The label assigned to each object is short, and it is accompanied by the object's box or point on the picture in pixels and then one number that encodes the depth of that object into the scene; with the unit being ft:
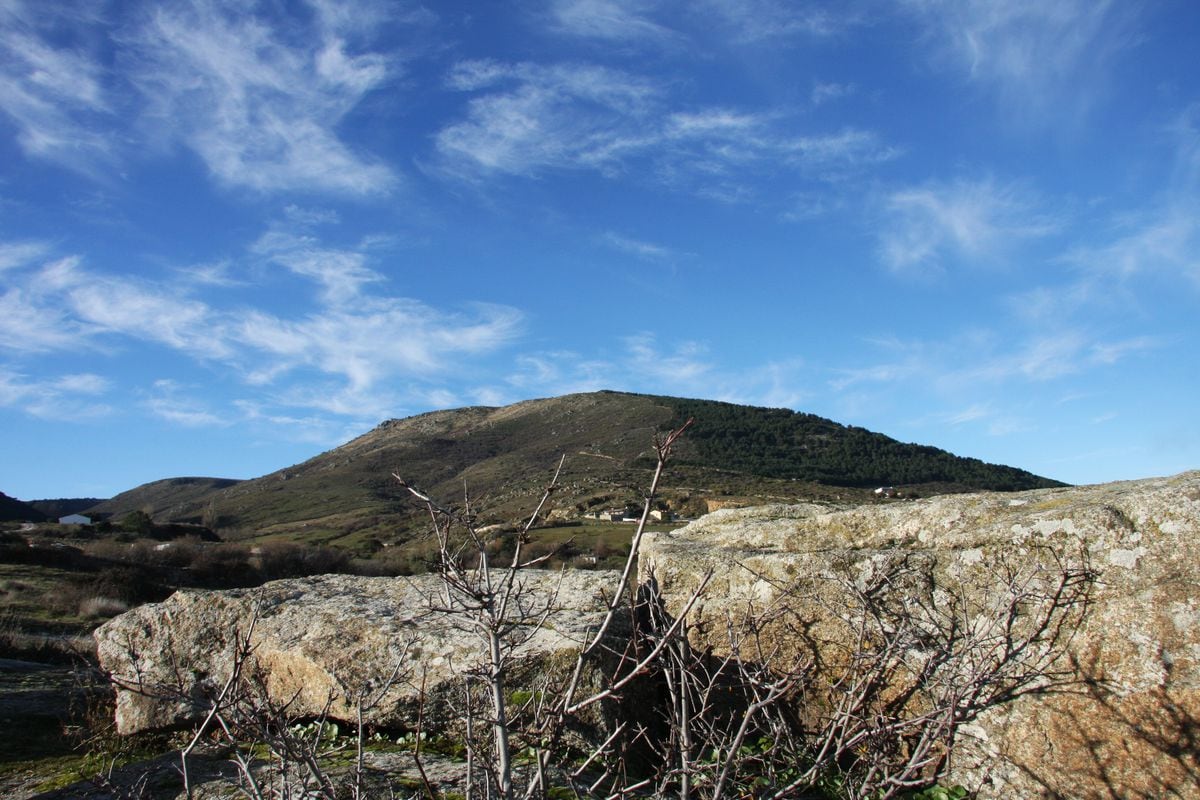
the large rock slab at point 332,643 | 17.76
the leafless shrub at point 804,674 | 8.46
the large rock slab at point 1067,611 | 14.32
